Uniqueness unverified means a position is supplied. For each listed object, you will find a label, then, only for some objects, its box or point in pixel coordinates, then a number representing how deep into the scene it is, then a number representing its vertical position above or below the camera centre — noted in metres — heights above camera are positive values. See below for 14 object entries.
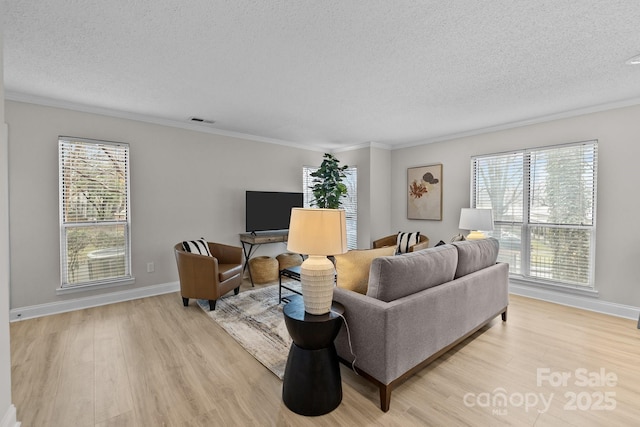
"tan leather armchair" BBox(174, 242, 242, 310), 3.40 -0.85
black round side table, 1.78 -1.00
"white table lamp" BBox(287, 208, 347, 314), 1.84 -0.26
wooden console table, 4.60 -0.53
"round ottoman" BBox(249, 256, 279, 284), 4.64 -1.01
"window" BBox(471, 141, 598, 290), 3.57 +0.01
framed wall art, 5.04 +0.29
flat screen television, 4.77 -0.04
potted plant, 5.37 +0.39
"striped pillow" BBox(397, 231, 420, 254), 4.78 -0.55
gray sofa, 1.84 -0.74
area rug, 2.46 -1.23
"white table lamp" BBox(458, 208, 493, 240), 3.69 -0.17
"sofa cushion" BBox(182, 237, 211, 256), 3.79 -0.54
